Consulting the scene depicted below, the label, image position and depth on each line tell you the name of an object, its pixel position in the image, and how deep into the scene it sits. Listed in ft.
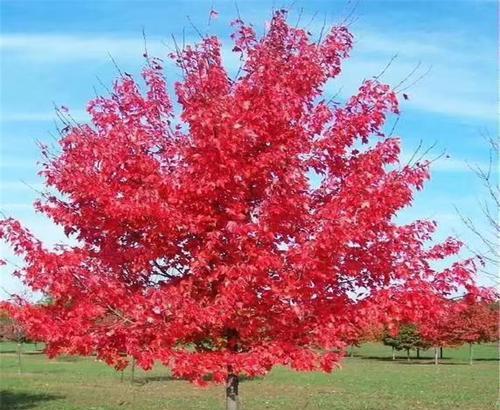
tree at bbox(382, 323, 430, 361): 234.79
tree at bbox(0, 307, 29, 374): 163.32
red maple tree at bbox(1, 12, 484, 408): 26.21
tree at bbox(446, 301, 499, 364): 200.64
